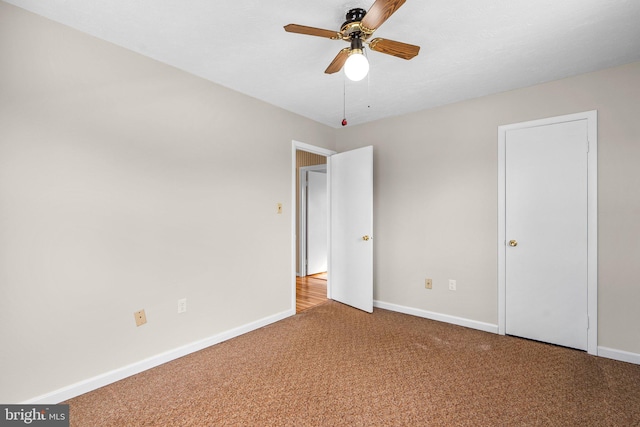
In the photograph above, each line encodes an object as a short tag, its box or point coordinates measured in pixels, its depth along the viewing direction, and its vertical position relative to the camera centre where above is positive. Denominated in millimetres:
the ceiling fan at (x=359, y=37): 1615 +1013
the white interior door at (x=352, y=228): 3705 -223
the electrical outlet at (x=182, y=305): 2566 -819
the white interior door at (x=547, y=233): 2650 -201
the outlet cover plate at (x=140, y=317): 2305 -835
